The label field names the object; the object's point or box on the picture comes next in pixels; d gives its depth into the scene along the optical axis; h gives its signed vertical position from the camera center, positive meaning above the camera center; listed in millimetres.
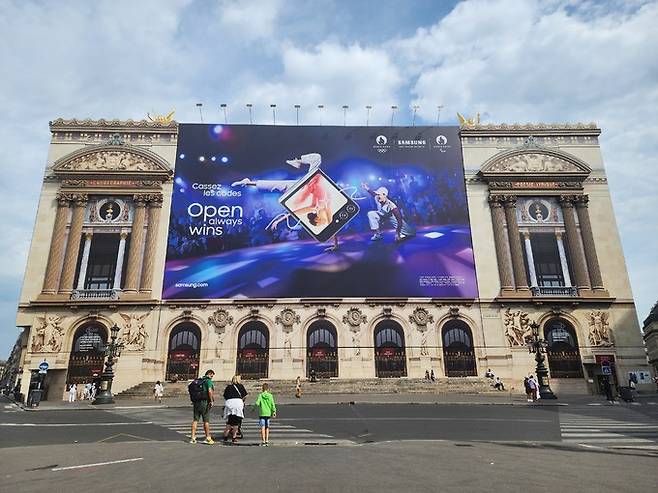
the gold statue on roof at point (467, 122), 44756 +23620
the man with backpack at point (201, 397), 12035 -213
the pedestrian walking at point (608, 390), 28416 -470
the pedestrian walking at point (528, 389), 28472 -336
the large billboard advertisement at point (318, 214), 38875 +13992
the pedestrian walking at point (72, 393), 32094 -232
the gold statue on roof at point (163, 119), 43912 +23742
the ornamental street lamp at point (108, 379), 28750 +614
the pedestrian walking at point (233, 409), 11828 -518
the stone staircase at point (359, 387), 33750 -62
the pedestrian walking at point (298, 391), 31297 -278
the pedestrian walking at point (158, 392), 30469 -213
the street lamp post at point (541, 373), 30031 +598
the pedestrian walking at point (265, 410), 11597 -542
